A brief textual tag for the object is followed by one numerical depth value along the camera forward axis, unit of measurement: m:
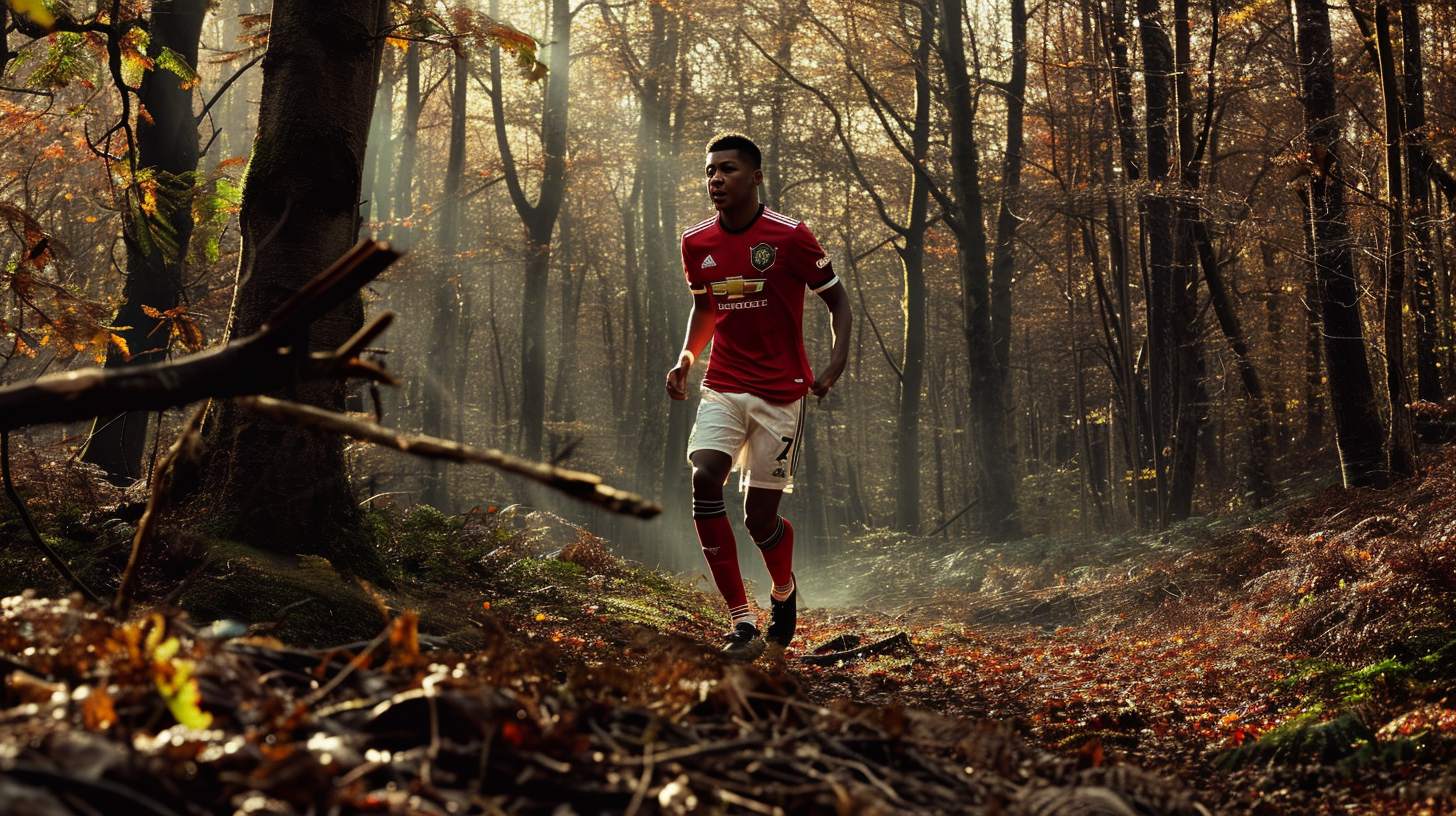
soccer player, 6.00
